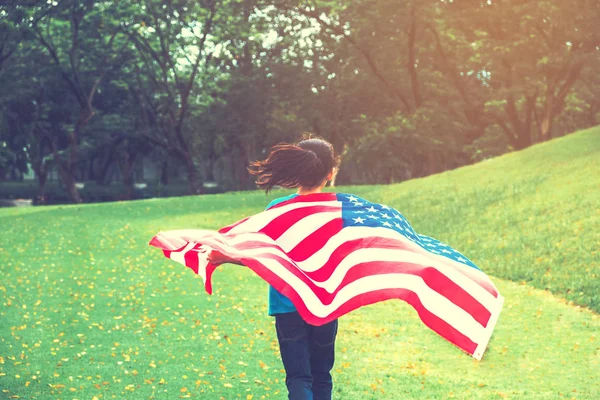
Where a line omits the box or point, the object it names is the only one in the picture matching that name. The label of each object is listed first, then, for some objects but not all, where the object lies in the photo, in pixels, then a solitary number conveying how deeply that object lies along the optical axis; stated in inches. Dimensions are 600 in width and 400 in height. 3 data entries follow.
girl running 184.9
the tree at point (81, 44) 1485.0
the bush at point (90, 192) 2160.4
